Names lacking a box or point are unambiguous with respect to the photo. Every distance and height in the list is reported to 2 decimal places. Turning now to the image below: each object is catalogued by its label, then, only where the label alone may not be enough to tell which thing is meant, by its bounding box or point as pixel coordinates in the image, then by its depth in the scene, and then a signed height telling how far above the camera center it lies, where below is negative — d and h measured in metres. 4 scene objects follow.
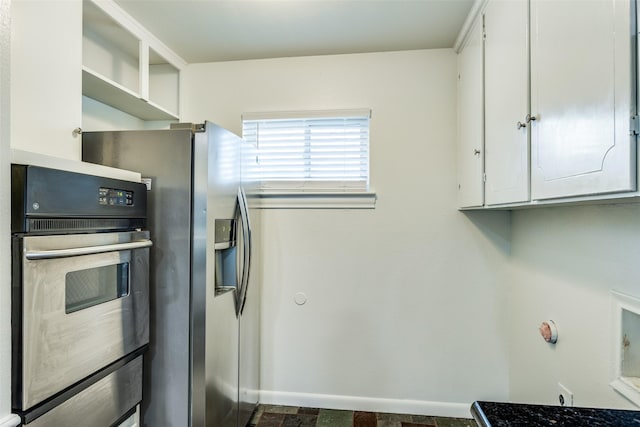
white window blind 2.39 +0.46
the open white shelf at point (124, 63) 1.82 +0.95
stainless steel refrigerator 1.52 -0.21
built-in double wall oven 0.94 -0.28
